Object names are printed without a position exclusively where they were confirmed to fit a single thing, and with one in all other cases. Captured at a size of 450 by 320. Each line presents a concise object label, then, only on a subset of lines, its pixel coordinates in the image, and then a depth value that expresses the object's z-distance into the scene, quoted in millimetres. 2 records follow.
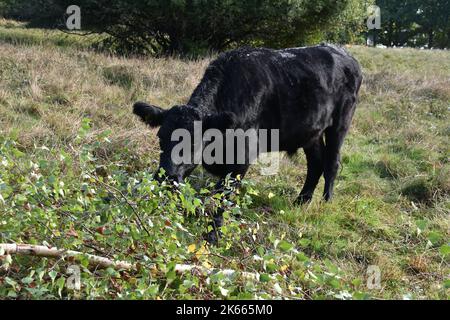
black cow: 4809
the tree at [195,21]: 13078
